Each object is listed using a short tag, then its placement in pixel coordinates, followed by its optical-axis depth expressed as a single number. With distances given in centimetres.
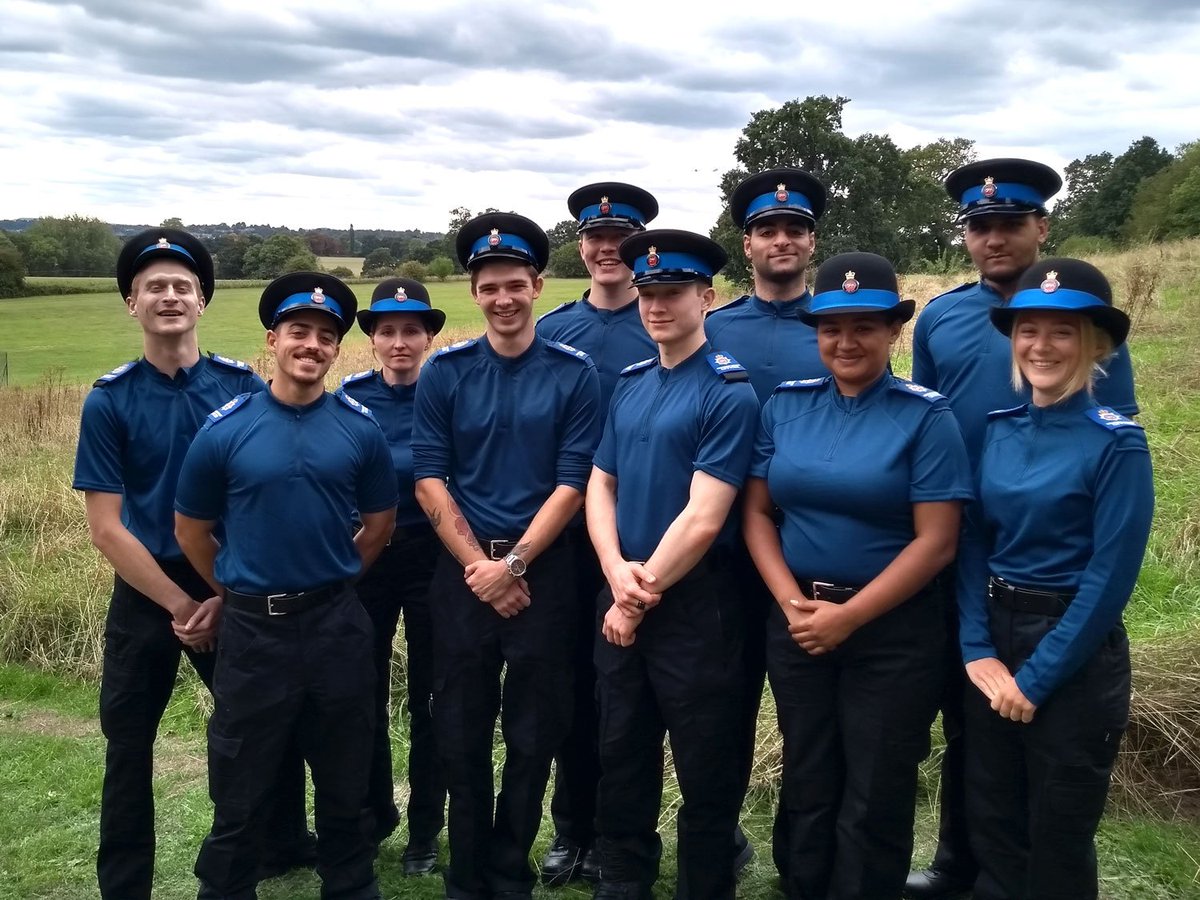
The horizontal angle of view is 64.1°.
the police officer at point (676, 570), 337
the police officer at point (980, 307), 351
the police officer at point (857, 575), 312
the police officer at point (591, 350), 409
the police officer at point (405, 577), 416
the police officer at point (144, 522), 349
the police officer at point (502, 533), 368
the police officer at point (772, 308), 381
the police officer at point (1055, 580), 282
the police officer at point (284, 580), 331
